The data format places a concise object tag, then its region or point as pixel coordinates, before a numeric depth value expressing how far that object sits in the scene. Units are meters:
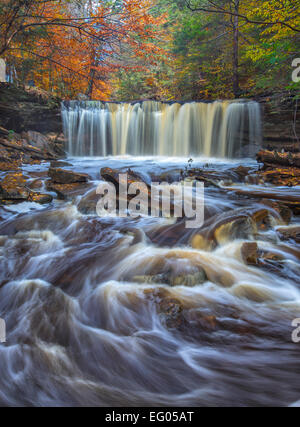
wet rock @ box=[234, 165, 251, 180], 7.20
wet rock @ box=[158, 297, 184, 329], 2.29
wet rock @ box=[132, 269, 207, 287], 2.79
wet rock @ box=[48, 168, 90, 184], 6.30
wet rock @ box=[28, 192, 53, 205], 5.55
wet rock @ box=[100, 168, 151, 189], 5.66
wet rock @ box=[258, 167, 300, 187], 6.33
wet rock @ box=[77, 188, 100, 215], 5.08
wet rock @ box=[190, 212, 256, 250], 3.72
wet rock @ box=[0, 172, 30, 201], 5.39
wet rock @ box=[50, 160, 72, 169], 8.65
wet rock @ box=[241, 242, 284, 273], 3.17
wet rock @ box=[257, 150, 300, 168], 7.10
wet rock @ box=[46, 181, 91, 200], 5.86
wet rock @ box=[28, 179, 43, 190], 6.40
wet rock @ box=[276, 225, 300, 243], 3.80
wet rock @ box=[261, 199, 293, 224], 4.38
